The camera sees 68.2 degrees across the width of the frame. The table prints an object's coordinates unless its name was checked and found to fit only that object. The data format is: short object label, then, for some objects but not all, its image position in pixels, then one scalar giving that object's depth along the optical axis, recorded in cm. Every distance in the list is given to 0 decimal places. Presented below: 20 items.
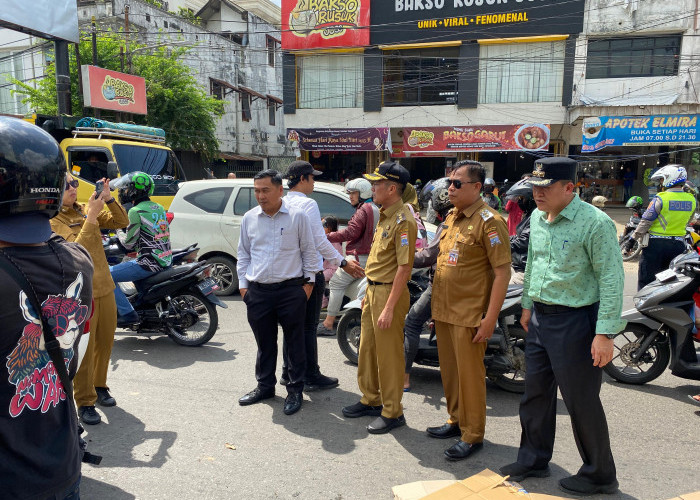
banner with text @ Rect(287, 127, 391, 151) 1964
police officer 563
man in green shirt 263
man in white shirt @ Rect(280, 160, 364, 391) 429
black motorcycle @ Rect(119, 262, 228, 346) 533
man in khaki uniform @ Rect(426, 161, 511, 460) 310
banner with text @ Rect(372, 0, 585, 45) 1764
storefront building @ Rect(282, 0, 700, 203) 1714
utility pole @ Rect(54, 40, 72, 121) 1178
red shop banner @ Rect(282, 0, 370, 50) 1941
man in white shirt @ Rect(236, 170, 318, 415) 391
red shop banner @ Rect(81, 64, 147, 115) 1344
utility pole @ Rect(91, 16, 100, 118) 1513
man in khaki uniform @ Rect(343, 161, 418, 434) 348
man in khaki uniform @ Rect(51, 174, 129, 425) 347
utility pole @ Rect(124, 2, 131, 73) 1709
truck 975
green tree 1722
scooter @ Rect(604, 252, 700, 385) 413
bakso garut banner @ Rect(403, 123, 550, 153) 1822
